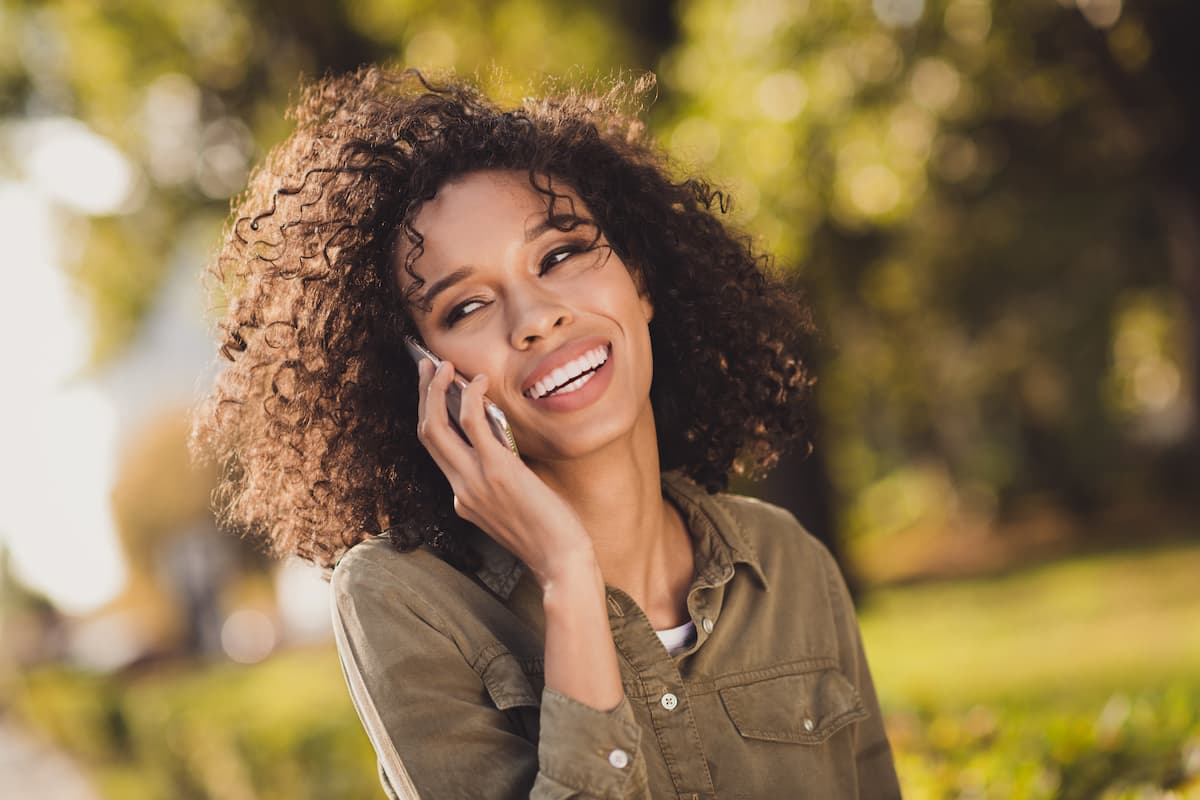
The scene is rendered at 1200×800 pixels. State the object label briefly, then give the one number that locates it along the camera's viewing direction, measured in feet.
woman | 7.13
